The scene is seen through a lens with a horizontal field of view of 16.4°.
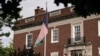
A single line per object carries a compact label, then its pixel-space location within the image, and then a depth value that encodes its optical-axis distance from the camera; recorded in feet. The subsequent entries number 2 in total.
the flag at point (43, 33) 108.88
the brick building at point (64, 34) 111.45
